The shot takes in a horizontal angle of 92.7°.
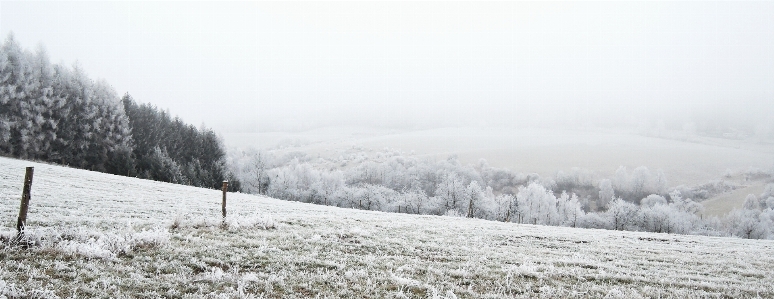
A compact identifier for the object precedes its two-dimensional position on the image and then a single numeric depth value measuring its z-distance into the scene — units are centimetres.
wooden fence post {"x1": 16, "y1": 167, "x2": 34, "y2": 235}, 1066
